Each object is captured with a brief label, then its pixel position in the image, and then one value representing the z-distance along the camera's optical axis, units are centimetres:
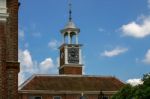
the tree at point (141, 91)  3489
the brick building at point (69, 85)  5863
